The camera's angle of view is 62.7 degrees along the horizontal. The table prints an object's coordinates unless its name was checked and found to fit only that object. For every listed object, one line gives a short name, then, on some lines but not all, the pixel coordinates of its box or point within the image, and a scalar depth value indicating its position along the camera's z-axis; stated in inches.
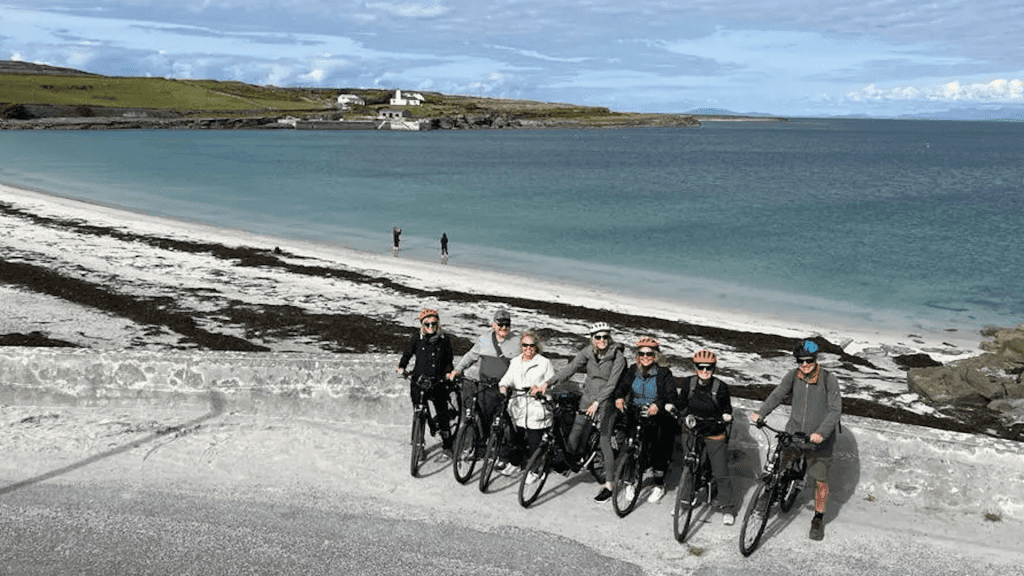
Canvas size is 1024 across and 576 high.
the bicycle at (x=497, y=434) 373.1
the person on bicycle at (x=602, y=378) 358.9
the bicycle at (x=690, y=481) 335.0
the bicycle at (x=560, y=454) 370.0
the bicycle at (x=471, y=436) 383.9
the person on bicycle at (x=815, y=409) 327.0
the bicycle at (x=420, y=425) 391.9
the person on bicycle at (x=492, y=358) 388.8
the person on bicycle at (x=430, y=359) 393.7
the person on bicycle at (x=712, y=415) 341.4
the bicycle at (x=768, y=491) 325.4
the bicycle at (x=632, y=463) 358.0
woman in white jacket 369.4
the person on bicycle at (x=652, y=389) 354.0
